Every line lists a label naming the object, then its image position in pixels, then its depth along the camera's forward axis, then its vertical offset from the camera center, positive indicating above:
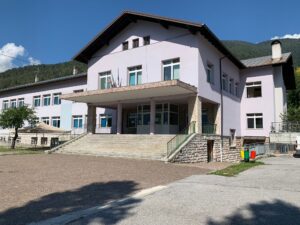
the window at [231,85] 28.03 +5.26
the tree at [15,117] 25.64 +1.71
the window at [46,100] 37.34 +4.82
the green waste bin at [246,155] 16.95 -1.02
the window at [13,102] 42.00 +5.06
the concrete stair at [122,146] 17.92 -0.65
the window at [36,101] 38.50 +4.81
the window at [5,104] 43.48 +4.94
